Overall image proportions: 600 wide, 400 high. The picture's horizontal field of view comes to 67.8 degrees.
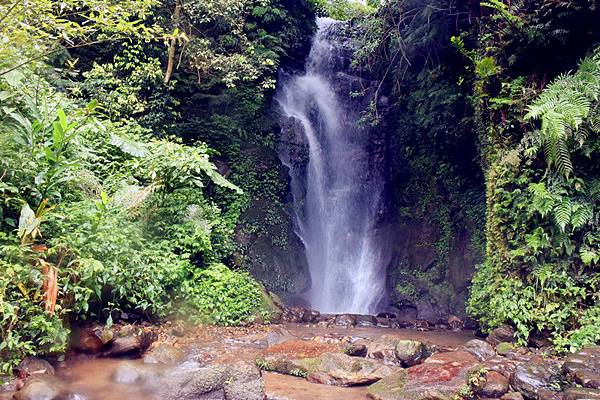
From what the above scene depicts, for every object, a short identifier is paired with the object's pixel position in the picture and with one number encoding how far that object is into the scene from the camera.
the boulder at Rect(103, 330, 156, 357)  6.03
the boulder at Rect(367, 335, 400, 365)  6.64
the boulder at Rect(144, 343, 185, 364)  6.06
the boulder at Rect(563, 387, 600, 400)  4.68
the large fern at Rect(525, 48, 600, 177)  6.30
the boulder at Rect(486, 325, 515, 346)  6.92
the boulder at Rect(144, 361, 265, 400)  5.07
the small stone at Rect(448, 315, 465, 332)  10.23
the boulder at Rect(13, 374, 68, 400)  4.52
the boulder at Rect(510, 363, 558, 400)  5.12
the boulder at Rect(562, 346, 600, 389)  5.02
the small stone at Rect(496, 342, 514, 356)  6.57
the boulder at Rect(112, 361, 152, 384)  5.36
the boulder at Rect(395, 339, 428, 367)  6.47
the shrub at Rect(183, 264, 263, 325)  8.05
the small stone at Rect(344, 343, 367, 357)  6.85
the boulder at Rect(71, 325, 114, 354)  5.90
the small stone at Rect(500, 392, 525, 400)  5.11
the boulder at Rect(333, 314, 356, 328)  10.02
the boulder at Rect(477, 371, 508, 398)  5.25
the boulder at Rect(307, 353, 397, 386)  5.78
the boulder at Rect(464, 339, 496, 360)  6.58
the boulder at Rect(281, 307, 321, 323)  10.05
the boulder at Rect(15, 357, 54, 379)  5.00
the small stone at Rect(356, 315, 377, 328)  10.28
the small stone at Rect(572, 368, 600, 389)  4.95
